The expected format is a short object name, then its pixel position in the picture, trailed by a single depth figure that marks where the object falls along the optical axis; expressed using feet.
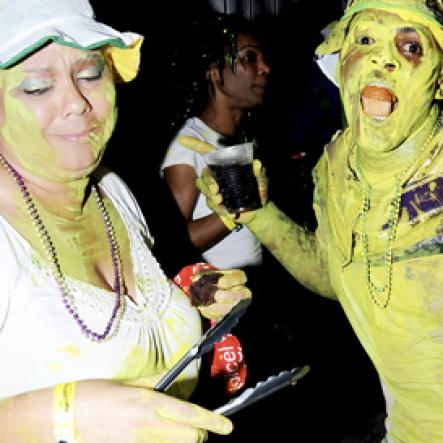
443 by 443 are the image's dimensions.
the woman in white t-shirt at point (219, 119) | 10.23
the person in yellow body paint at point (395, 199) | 5.70
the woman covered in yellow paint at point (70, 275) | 4.17
